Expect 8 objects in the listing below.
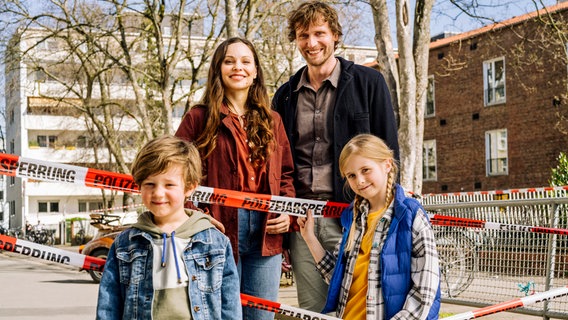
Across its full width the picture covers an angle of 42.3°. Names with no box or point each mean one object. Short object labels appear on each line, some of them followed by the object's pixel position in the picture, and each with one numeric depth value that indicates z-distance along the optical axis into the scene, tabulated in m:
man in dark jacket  3.87
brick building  28.09
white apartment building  54.41
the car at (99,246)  16.38
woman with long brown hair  3.52
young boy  2.87
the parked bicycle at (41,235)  44.63
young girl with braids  3.29
